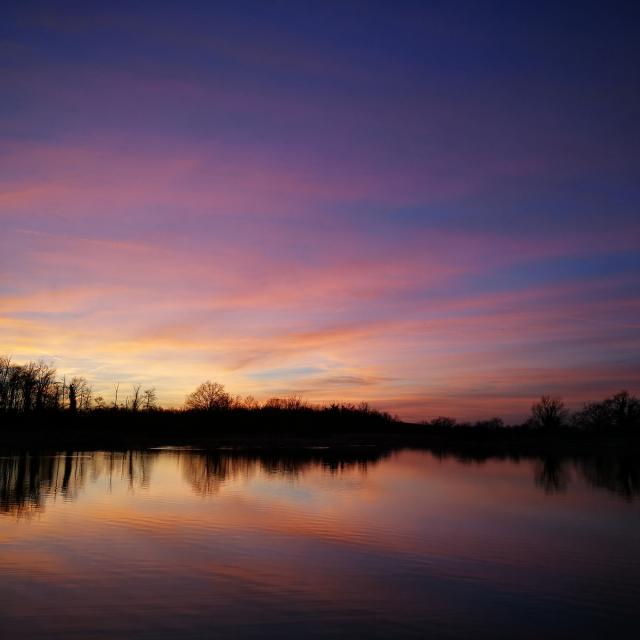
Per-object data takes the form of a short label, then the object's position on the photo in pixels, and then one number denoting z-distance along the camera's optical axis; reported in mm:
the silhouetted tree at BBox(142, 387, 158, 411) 145750
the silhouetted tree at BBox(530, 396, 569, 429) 141500
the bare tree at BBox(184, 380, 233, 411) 159625
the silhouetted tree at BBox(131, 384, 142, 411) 142825
